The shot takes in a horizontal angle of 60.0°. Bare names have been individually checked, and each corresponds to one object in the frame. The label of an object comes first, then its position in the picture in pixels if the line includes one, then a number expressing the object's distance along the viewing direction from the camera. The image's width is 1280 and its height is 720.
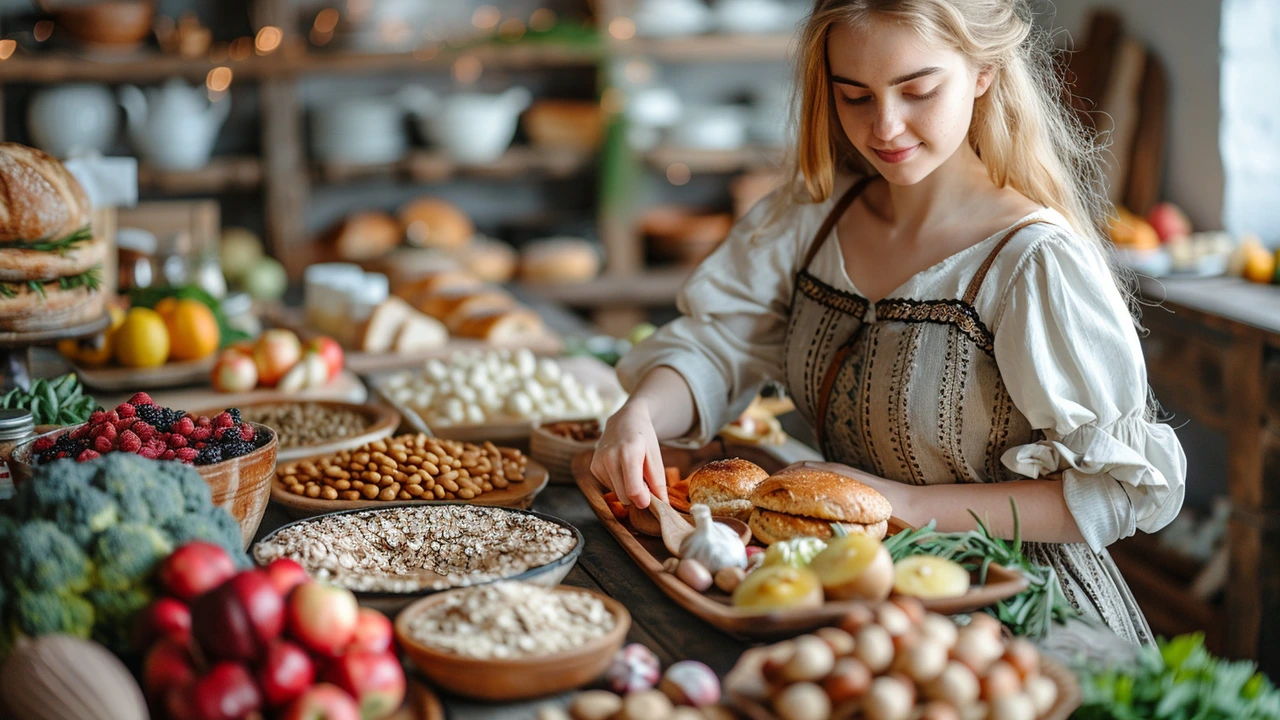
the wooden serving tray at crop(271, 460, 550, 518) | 1.50
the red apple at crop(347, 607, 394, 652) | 1.01
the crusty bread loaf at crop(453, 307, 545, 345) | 3.00
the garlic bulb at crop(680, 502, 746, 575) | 1.27
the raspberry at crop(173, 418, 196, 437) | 1.37
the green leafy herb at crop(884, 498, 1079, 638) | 1.23
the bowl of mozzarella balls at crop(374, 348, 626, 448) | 2.04
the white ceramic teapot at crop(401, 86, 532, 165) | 4.39
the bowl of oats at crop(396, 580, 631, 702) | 1.03
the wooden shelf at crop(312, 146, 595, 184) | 4.41
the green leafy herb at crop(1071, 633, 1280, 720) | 1.06
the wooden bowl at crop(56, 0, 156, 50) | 4.01
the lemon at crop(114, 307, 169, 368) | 2.48
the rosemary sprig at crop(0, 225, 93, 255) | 1.78
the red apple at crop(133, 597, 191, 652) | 1.01
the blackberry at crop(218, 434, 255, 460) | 1.34
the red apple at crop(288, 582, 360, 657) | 0.97
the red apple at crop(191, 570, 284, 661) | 0.95
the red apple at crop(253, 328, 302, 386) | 2.42
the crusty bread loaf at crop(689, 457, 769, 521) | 1.47
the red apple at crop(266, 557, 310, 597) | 1.02
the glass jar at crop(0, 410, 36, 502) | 1.45
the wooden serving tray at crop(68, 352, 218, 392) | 2.44
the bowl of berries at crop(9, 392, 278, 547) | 1.30
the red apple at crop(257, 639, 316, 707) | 0.93
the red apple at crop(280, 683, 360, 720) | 0.91
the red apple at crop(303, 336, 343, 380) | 2.49
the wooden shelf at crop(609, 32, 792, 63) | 4.57
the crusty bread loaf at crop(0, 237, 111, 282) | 1.75
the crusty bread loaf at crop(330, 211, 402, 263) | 4.46
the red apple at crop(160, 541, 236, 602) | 1.03
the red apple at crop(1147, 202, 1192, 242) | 3.64
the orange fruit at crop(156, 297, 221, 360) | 2.55
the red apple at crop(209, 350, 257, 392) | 2.38
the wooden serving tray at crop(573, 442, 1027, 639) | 1.11
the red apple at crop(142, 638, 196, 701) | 0.96
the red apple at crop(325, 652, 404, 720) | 0.96
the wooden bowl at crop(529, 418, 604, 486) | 1.79
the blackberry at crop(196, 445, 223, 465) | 1.30
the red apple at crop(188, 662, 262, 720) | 0.92
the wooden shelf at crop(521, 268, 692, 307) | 4.51
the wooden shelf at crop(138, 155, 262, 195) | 4.15
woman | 1.47
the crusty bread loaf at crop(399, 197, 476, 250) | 4.43
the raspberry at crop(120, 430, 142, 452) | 1.32
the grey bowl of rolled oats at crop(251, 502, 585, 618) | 1.20
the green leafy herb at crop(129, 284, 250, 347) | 2.78
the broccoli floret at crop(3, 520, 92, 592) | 1.03
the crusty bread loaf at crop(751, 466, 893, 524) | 1.34
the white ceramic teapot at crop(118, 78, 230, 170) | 4.07
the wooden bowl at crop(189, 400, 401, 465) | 1.78
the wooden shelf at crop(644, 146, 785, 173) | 4.69
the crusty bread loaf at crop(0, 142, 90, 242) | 1.75
